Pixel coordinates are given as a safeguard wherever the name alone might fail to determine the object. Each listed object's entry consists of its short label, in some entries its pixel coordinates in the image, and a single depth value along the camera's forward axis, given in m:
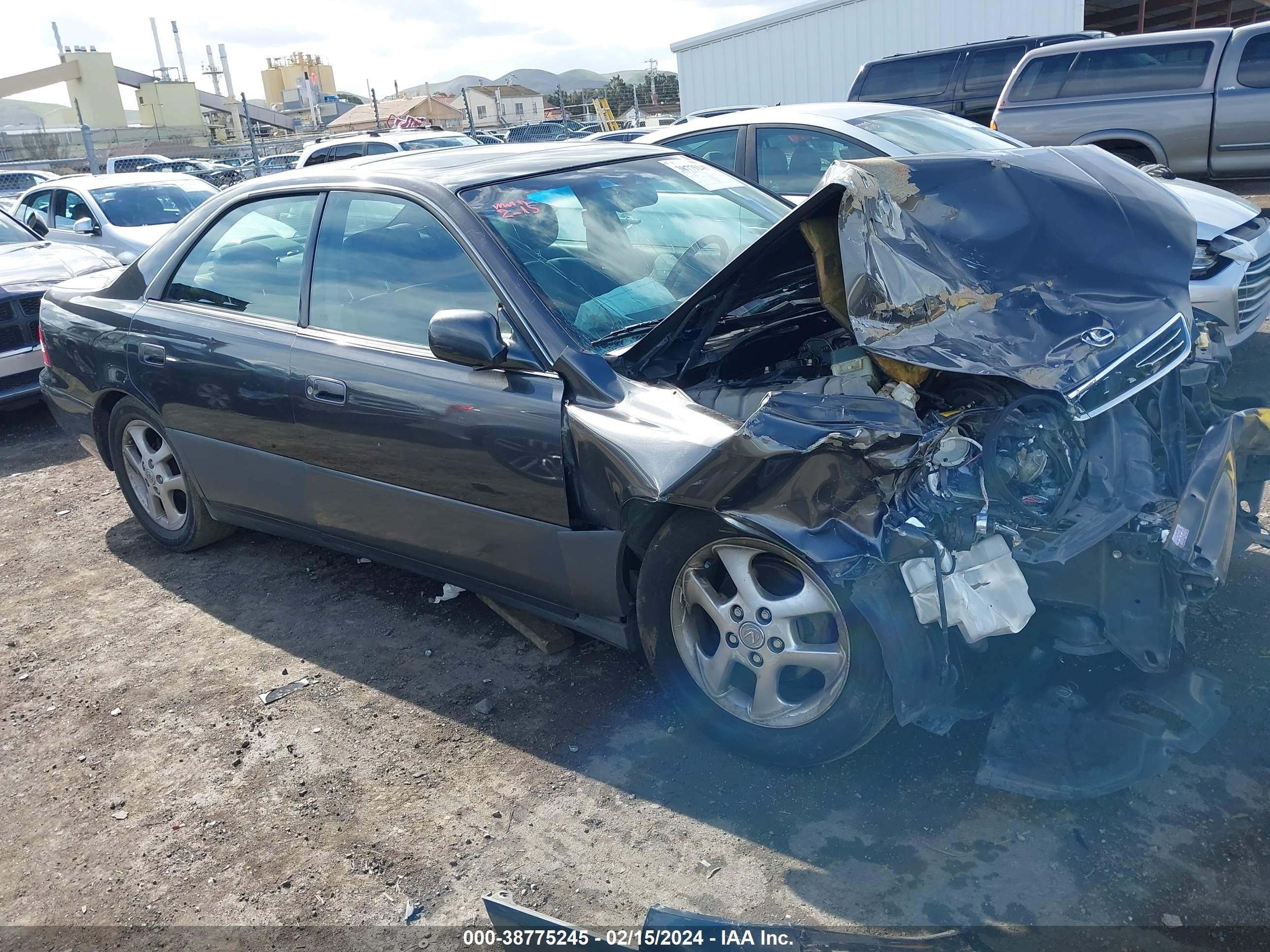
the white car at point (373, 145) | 16.62
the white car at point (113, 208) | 9.98
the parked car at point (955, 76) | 12.41
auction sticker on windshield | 4.27
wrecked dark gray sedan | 2.64
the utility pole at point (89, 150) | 18.70
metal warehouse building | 18.55
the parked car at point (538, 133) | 22.78
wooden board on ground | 3.75
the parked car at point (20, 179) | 19.17
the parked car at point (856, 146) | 5.60
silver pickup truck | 9.95
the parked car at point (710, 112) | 17.83
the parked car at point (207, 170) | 19.50
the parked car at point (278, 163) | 22.28
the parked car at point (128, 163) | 21.69
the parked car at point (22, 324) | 7.26
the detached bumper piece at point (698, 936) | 2.20
